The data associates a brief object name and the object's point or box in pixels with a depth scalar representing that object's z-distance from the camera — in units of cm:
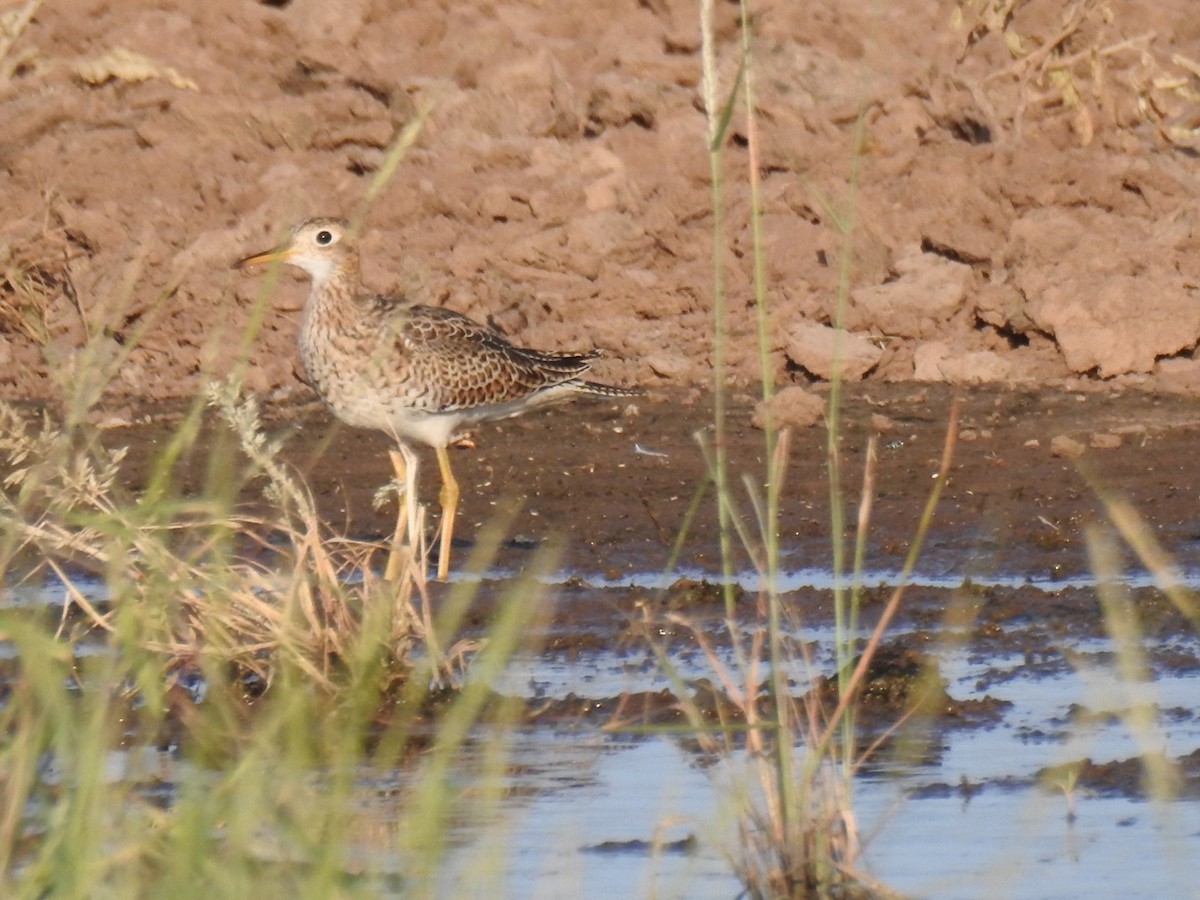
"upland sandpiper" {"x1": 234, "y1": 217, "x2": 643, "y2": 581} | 1822
